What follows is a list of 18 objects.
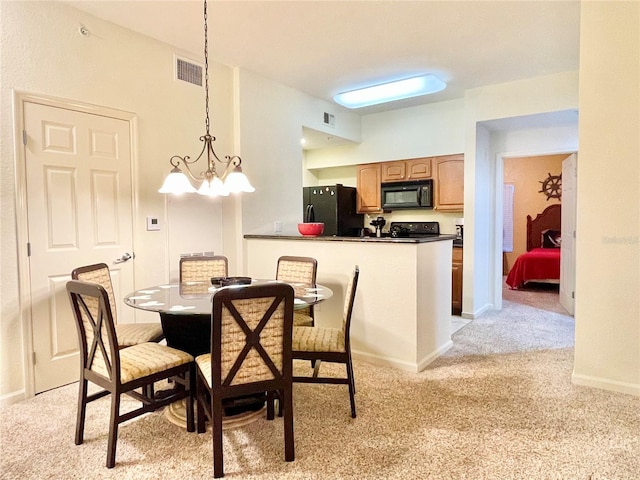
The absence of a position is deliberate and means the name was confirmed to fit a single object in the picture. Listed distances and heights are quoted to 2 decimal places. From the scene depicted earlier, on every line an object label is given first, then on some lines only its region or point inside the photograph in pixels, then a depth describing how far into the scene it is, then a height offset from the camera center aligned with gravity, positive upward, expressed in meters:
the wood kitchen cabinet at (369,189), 5.99 +0.47
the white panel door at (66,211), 2.82 +0.09
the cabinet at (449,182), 5.23 +0.48
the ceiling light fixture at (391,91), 4.35 +1.44
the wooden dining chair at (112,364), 1.99 -0.73
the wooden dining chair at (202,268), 3.40 -0.38
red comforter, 6.77 -0.83
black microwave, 5.48 +0.35
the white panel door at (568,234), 4.96 -0.20
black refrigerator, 5.86 +0.19
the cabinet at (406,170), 5.48 +0.69
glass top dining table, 2.20 -0.46
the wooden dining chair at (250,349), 1.88 -0.60
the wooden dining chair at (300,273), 3.19 -0.42
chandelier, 2.43 +0.23
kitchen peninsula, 3.23 -0.60
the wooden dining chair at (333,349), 2.45 -0.76
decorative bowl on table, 2.78 -0.41
